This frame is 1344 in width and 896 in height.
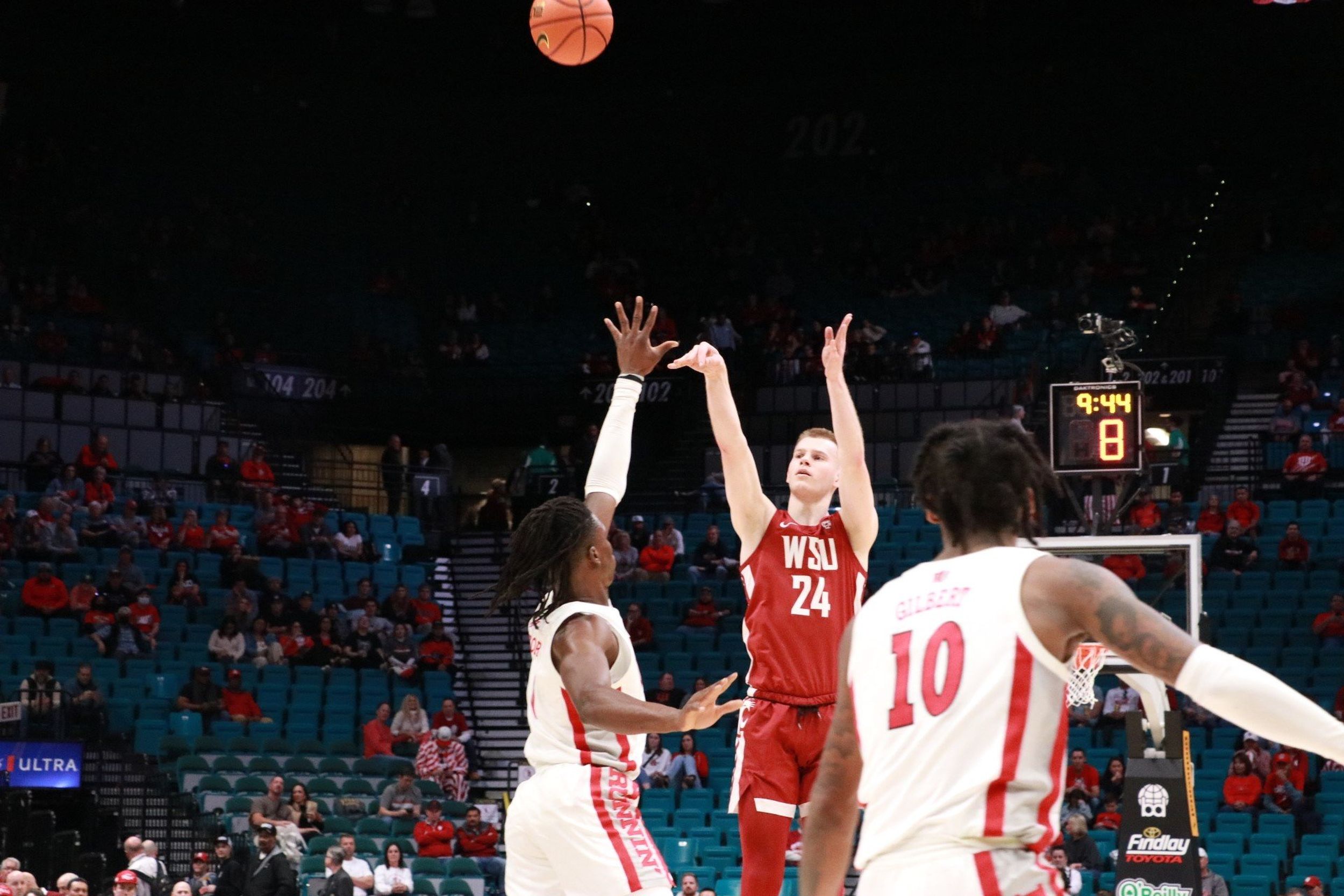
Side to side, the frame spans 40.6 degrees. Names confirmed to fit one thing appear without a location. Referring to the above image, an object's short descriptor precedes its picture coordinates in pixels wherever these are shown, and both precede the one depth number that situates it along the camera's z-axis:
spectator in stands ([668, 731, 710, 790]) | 19.19
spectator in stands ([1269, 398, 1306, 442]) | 23.84
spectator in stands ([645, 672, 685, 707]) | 20.16
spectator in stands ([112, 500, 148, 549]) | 22.05
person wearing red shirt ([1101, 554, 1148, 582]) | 20.27
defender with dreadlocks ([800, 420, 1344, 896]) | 3.55
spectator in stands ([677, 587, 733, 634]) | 22.30
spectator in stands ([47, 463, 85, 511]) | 22.33
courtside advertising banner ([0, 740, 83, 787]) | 18.31
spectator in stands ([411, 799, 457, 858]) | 17.97
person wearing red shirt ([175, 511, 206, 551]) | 22.48
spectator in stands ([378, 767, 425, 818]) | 18.44
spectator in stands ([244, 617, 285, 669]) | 21.08
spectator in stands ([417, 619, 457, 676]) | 22.41
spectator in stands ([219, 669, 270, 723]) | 20.06
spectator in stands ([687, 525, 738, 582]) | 23.27
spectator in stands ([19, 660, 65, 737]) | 18.75
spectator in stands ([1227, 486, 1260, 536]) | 21.92
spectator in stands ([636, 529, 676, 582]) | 23.47
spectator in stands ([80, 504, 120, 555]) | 21.91
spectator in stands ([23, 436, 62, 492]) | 23.08
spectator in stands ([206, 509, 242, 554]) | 22.59
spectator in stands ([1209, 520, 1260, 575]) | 21.53
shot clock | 13.09
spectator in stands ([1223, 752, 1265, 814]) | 17.58
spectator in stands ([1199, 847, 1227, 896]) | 15.77
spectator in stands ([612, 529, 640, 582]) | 23.70
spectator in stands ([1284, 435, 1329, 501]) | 22.62
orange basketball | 14.59
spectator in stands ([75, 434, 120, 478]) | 23.36
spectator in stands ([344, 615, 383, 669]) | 21.89
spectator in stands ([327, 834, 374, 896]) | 16.38
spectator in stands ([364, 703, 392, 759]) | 20.06
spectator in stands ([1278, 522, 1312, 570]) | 21.28
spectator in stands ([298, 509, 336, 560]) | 23.59
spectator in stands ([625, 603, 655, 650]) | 22.03
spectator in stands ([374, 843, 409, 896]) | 16.53
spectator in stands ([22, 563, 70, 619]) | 20.67
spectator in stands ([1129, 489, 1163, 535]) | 21.58
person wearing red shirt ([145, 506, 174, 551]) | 22.33
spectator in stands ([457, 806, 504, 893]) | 18.28
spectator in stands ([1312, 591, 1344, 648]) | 19.81
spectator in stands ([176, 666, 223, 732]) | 19.75
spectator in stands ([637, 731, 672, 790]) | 19.31
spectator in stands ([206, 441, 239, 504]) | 24.52
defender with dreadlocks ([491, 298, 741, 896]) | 5.50
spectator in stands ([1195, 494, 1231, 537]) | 22.16
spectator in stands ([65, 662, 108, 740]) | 18.97
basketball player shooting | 6.93
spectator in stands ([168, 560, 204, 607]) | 21.41
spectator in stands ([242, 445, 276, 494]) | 24.75
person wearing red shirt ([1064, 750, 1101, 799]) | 17.59
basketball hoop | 11.62
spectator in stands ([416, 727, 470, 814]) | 19.92
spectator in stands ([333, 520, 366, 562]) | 23.91
